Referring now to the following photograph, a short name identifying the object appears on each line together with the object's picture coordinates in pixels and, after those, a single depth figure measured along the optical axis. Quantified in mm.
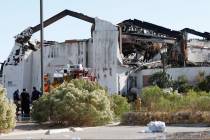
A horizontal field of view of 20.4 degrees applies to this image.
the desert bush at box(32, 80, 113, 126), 26781
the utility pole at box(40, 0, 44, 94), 29759
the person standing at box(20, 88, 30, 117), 33344
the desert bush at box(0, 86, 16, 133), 22672
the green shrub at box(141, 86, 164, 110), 32594
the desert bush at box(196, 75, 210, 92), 57628
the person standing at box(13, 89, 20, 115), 36119
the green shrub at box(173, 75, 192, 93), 57791
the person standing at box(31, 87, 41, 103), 34941
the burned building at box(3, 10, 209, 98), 62906
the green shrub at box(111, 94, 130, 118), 31891
